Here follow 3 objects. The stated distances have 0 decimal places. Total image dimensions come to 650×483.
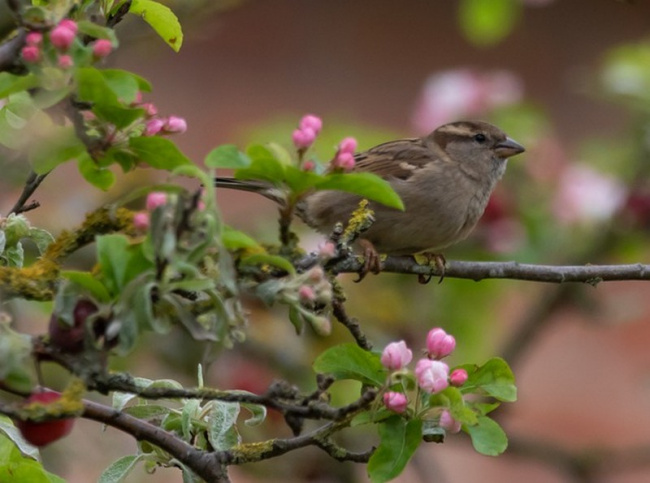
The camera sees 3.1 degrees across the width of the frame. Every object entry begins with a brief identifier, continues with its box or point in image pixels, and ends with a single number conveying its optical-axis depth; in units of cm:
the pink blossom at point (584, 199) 800
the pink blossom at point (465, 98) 829
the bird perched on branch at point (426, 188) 588
